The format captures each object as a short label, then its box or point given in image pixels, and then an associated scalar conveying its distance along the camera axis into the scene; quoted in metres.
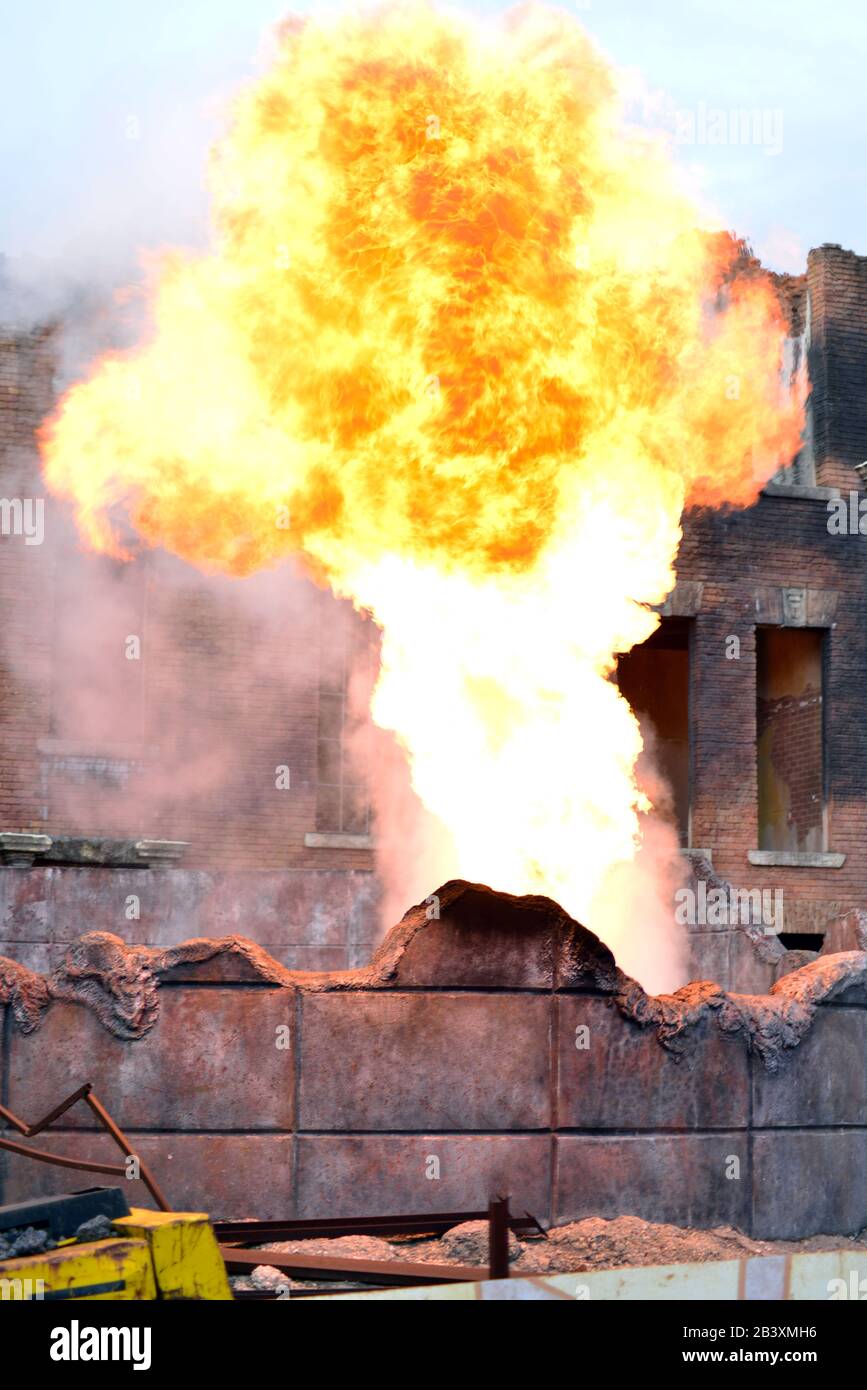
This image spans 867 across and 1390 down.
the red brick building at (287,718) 33.22
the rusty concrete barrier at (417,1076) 18.30
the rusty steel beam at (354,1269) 15.59
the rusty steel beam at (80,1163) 13.64
